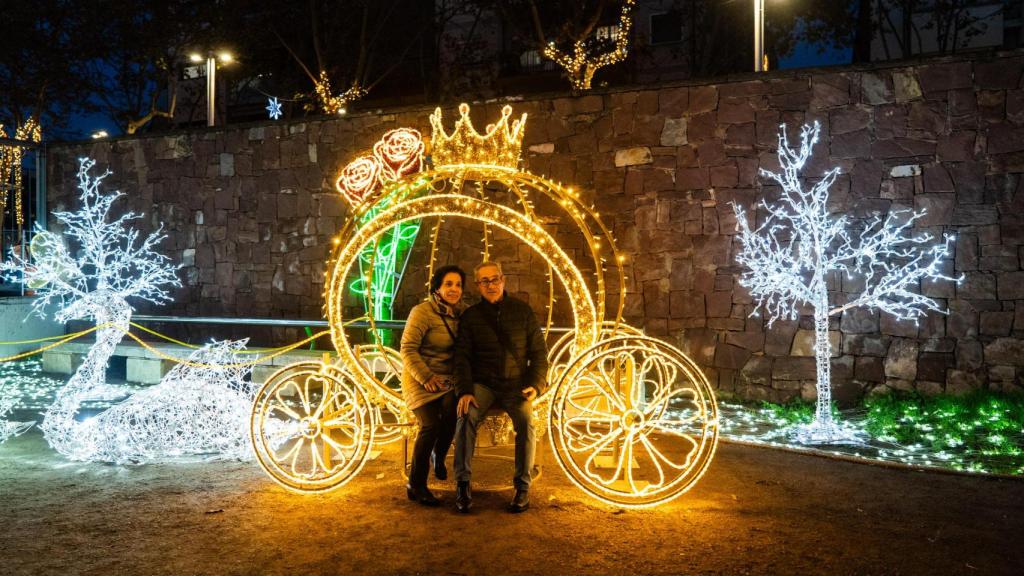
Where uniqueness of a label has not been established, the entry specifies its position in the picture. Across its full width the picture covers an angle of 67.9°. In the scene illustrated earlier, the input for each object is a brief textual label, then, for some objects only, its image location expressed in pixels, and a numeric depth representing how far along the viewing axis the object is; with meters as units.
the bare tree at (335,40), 16.94
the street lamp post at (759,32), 8.62
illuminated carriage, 4.37
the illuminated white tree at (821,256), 6.59
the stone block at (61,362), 9.84
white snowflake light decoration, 15.61
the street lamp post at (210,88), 11.94
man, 4.46
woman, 4.54
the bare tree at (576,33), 14.61
